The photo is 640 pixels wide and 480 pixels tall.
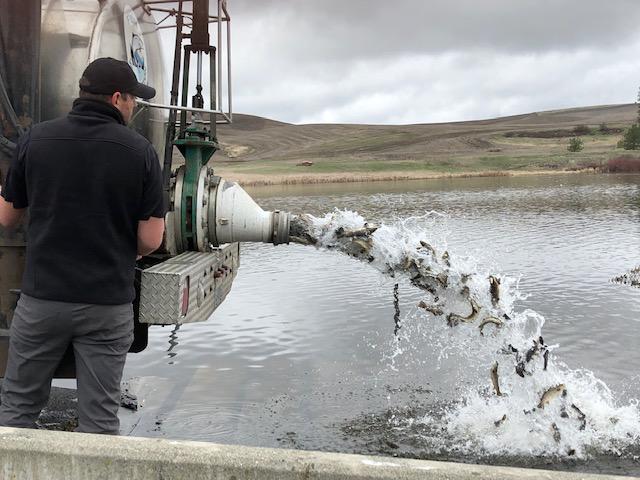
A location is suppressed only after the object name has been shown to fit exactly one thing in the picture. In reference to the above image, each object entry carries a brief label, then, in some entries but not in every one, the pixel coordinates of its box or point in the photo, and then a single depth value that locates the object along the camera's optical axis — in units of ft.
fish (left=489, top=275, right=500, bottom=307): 17.37
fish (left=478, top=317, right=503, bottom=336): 17.08
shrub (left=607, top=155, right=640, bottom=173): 162.17
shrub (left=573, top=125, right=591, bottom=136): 327.92
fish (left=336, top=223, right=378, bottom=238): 18.02
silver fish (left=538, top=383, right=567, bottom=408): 15.80
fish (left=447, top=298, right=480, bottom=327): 17.42
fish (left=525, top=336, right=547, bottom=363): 16.65
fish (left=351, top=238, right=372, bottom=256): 18.00
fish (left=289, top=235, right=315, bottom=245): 18.31
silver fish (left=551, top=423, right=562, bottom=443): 15.87
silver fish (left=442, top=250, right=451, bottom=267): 18.10
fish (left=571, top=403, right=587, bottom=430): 16.12
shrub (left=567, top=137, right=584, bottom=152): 237.45
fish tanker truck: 14.40
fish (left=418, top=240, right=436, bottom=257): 18.03
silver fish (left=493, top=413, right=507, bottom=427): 16.83
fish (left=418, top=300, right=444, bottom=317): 17.99
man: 10.02
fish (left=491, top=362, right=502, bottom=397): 15.87
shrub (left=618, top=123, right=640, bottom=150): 222.28
